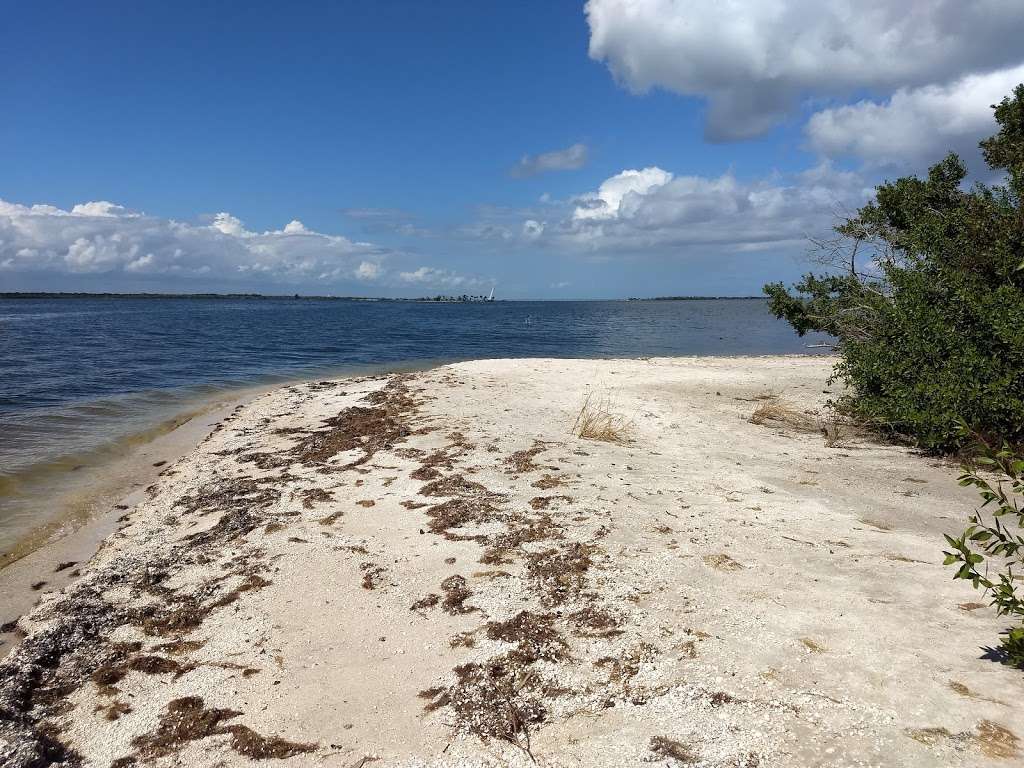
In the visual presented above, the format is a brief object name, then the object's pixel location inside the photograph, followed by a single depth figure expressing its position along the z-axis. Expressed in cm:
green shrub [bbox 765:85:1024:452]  723
